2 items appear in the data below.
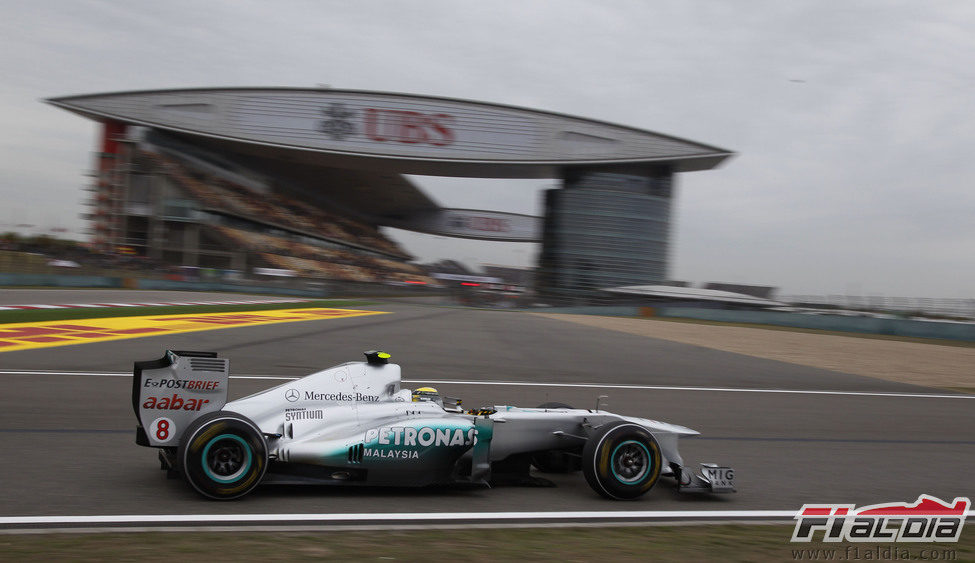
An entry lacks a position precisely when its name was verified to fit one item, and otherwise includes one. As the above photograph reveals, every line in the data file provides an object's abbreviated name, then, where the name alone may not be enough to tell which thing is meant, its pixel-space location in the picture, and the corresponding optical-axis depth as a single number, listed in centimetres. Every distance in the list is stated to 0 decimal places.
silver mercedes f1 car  425
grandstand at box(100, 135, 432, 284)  4688
